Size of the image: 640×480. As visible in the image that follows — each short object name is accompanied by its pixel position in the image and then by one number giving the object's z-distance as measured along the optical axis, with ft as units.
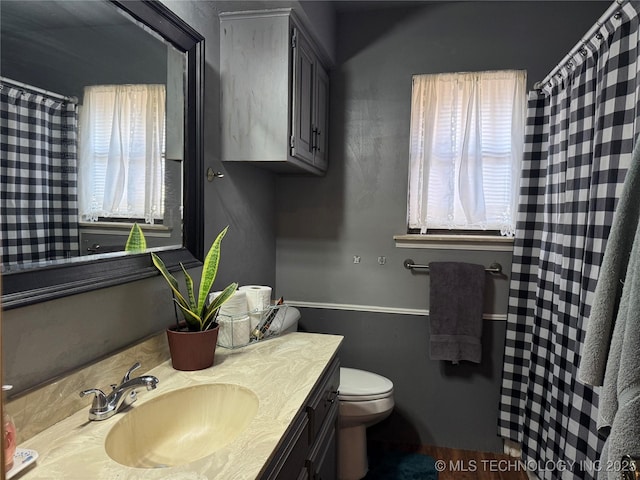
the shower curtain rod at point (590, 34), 4.42
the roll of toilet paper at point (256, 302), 5.40
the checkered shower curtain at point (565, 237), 4.60
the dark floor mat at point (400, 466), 7.18
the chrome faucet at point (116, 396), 3.38
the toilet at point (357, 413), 6.76
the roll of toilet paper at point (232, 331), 5.08
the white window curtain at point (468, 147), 7.72
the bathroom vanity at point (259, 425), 2.75
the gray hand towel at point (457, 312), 7.70
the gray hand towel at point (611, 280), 3.50
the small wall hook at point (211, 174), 5.70
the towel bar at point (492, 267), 7.77
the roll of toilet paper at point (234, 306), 5.13
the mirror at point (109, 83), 3.07
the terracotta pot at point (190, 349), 4.35
